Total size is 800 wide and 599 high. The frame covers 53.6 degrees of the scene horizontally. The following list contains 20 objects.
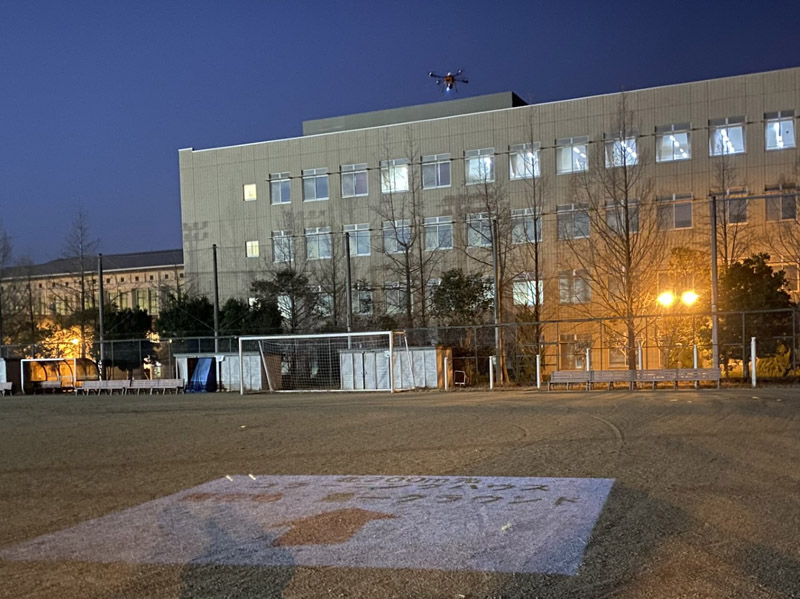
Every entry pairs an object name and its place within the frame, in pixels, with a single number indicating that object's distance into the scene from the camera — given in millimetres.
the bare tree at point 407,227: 42781
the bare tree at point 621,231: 34781
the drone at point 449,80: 55094
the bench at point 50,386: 39375
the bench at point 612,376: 26812
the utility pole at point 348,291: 35031
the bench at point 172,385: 35938
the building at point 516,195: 38031
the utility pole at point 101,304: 40375
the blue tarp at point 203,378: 35875
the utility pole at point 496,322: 32372
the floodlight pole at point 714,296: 28691
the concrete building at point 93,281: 55562
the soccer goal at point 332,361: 31547
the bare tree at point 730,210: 37688
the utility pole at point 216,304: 38244
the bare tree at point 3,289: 53406
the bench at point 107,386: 36844
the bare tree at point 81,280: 50562
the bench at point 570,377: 27172
